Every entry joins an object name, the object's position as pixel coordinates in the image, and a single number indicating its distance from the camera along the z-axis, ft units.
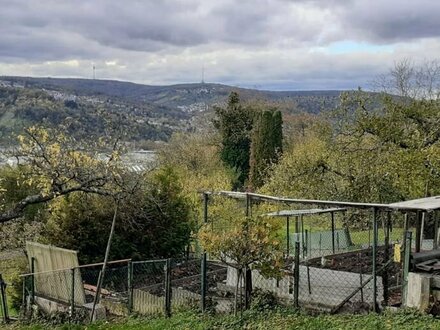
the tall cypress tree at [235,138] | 159.33
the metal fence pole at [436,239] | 35.95
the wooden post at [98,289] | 38.09
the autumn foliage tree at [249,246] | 30.07
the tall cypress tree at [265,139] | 148.97
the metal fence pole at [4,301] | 43.65
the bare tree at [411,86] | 71.20
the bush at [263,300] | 31.80
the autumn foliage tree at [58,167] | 46.09
